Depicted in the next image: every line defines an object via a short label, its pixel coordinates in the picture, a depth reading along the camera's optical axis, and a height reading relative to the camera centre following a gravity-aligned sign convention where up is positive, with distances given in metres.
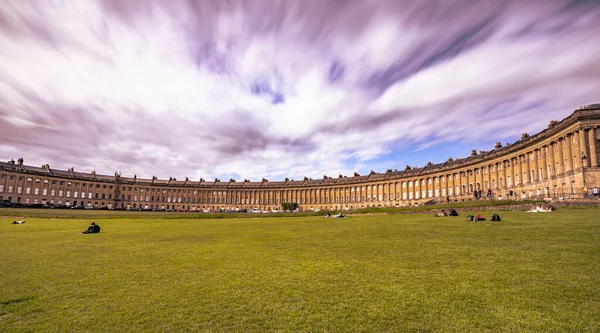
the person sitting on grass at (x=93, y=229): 24.70 -2.93
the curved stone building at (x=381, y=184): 51.97 +4.70
